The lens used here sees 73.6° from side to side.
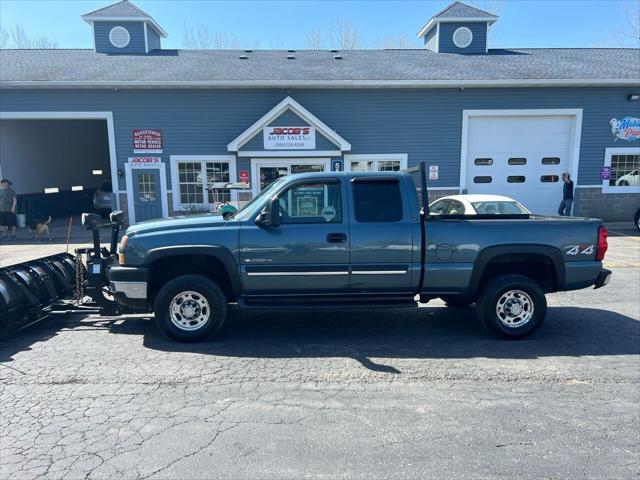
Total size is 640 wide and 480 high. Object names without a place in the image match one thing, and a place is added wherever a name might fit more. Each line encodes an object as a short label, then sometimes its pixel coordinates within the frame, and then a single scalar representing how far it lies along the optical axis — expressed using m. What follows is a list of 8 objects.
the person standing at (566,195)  14.89
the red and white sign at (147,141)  14.94
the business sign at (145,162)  15.03
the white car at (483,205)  9.36
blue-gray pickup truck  4.91
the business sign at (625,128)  15.55
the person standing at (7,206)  13.12
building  14.77
